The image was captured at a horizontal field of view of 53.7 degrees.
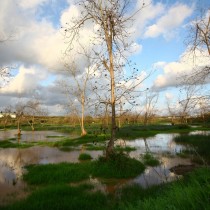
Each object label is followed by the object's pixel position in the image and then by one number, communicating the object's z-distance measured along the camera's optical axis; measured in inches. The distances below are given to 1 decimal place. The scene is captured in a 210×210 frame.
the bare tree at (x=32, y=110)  1870.8
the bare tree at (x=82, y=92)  1193.5
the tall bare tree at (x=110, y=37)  424.2
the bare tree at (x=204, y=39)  448.1
